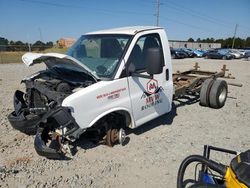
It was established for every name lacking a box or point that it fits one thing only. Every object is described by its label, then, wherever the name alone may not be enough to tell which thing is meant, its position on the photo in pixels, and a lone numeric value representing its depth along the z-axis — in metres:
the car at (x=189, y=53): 28.45
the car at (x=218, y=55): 26.82
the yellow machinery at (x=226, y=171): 1.35
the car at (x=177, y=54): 26.30
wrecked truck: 2.91
